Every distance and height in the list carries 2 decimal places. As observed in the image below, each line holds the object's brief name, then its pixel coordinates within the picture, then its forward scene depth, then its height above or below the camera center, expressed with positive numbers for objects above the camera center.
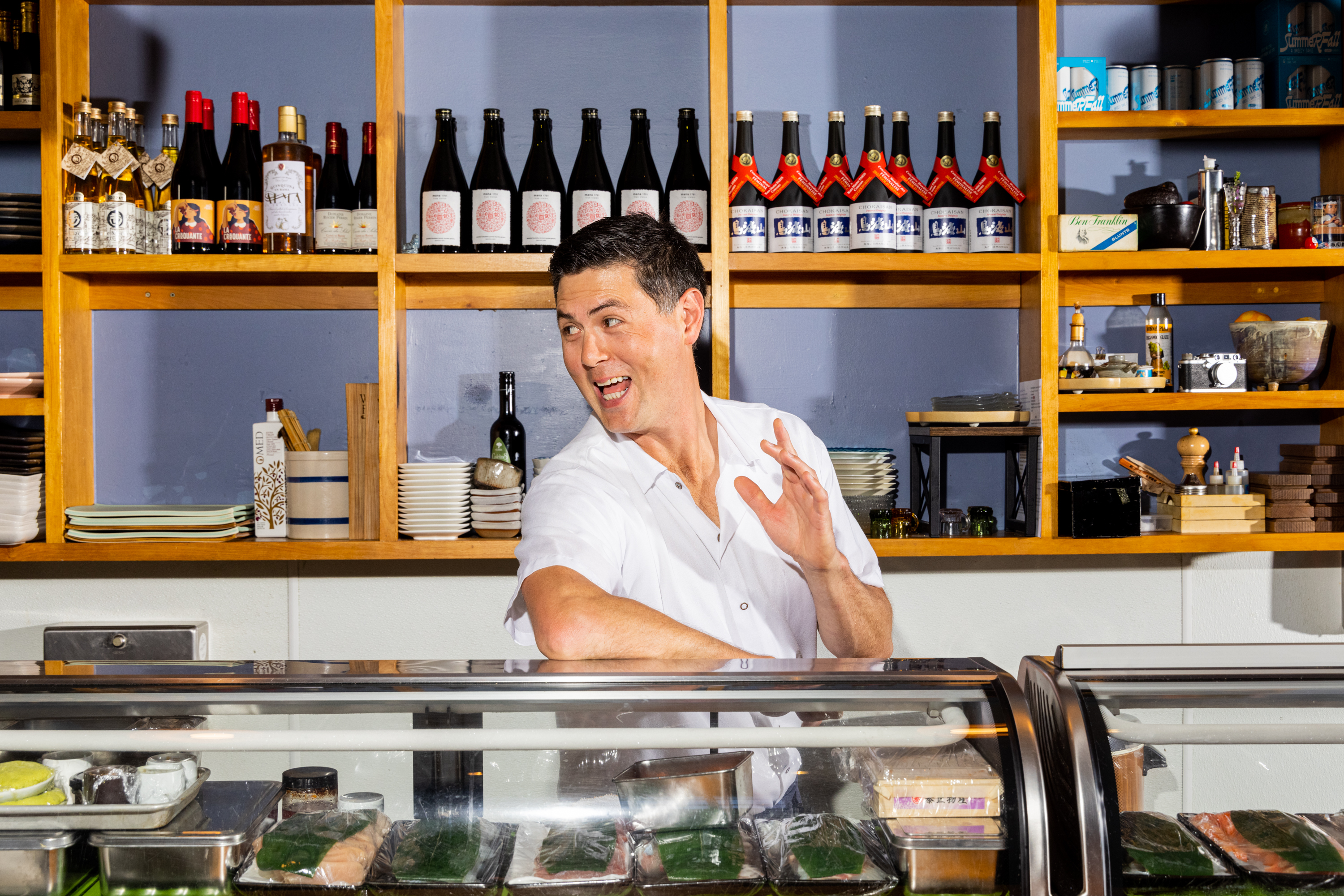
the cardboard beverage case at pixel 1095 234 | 2.06 +0.40
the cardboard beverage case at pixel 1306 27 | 2.12 +0.84
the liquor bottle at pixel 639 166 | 2.20 +0.59
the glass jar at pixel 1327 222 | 2.08 +0.42
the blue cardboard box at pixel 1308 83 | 2.12 +0.73
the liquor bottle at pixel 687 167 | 2.10 +0.59
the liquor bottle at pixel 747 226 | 2.05 +0.42
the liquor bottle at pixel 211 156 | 2.17 +0.60
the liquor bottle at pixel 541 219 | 2.04 +0.43
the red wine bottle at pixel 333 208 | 2.05 +0.49
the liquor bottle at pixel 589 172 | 2.11 +0.57
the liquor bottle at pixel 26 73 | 2.09 +0.76
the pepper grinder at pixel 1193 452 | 2.08 -0.05
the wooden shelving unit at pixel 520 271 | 2.02 +0.33
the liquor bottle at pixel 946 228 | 2.08 +0.42
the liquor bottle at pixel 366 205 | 2.04 +0.51
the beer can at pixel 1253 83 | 2.14 +0.73
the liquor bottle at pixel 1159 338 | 2.12 +0.19
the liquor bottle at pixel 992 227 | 2.08 +0.42
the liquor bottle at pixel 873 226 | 2.05 +0.42
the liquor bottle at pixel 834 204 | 2.08 +0.49
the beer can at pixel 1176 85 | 2.20 +0.75
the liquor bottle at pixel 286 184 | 2.01 +0.50
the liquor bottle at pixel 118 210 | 2.02 +0.45
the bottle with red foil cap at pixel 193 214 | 2.04 +0.45
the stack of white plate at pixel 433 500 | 2.03 -0.13
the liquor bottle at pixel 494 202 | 2.05 +0.47
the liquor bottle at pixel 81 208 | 2.01 +0.45
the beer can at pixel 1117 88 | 2.14 +0.72
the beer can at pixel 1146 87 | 2.16 +0.73
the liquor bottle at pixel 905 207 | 2.08 +0.46
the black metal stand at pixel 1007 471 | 2.07 -0.08
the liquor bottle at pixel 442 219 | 2.05 +0.44
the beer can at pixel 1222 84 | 2.14 +0.73
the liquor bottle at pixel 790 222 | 2.06 +0.43
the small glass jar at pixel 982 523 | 2.07 -0.19
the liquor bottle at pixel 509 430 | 2.20 +0.01
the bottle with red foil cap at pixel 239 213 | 2.04 +0.45
